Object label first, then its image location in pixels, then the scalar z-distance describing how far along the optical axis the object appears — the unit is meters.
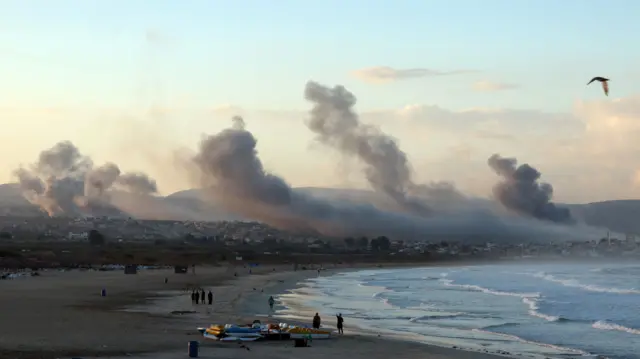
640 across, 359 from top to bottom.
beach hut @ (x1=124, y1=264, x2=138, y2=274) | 126.81
